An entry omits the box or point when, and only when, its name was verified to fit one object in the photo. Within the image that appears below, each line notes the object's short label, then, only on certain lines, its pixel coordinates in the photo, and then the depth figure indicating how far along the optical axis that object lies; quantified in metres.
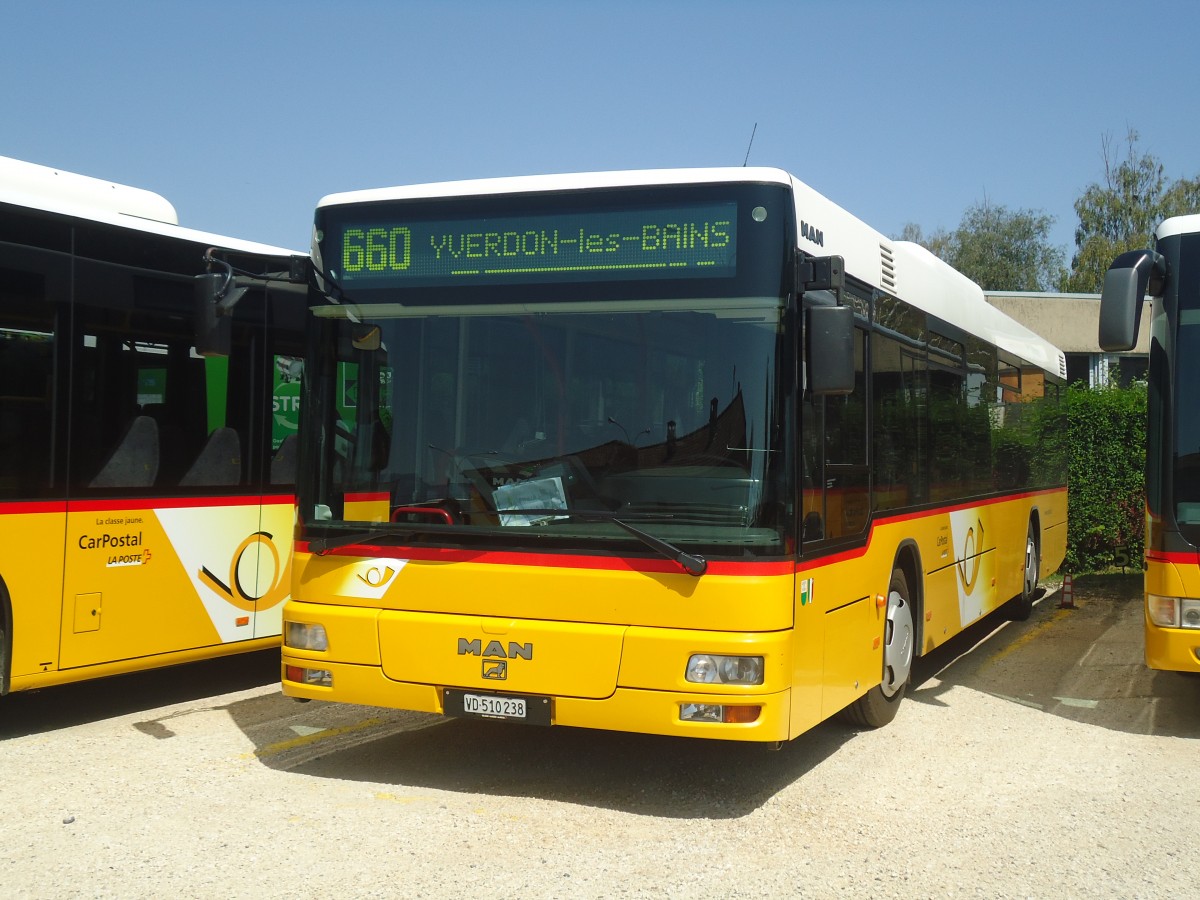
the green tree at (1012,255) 66.81
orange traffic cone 14.73
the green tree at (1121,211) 56.31
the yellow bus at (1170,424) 7.58
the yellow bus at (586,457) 5.85
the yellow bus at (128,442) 7.38
